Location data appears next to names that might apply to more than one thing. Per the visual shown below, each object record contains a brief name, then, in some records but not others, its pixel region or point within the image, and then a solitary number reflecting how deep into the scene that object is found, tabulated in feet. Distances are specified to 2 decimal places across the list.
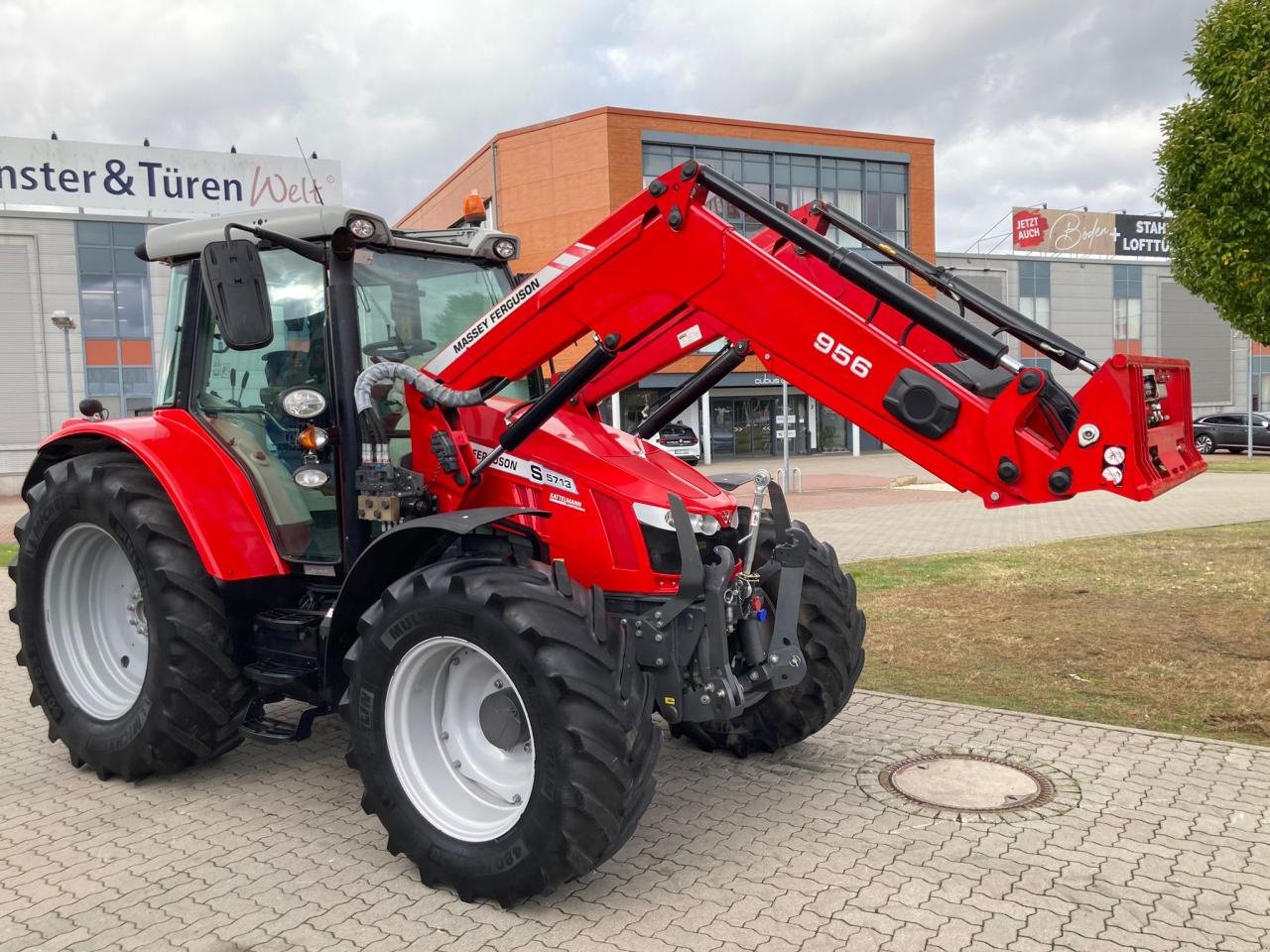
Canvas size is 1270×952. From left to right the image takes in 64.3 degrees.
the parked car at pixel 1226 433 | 103.76
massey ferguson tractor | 11.18
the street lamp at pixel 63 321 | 73.31
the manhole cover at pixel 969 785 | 14.39
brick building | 119.65
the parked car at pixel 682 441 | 107.96
